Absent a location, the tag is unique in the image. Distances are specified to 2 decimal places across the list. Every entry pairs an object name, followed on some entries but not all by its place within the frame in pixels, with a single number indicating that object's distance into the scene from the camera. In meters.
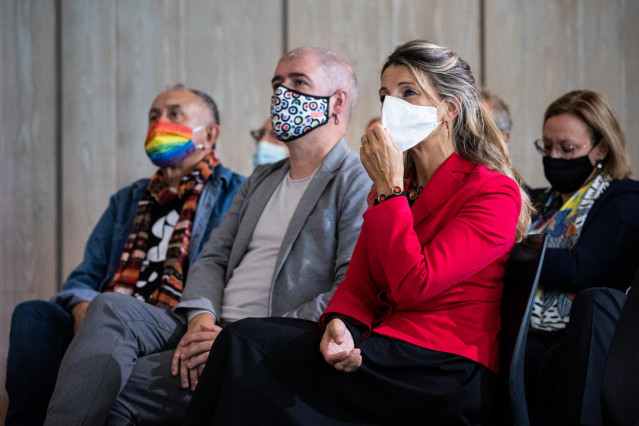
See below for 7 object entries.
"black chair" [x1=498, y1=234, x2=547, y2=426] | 5.03
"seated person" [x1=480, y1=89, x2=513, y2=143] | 6.25
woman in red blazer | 5.04
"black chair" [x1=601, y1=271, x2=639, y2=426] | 4.91
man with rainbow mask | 5.64
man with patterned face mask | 5.37
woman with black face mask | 5.26
